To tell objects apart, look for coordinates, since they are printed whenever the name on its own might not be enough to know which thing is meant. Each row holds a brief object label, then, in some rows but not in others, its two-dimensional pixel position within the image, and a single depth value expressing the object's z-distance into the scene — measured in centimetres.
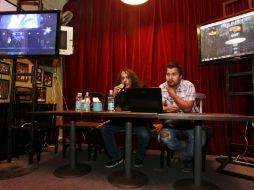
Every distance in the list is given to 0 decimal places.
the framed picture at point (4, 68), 295
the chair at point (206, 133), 226
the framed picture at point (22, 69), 333
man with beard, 217
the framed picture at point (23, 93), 278
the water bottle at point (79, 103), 214
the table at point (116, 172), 171
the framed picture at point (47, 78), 386
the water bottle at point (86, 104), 212
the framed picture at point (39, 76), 374
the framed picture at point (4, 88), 293
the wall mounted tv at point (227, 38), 234
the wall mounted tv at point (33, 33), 243
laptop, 177
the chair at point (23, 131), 273
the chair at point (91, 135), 280
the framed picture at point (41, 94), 360
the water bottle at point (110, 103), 209
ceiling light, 299
